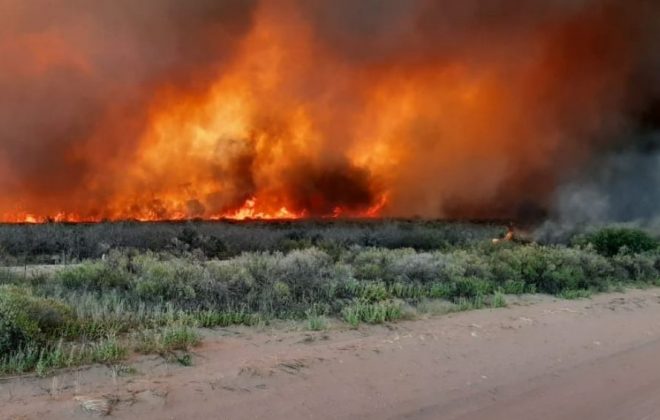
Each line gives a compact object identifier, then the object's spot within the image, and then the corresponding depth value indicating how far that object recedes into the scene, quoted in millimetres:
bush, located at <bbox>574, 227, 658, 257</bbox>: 25520
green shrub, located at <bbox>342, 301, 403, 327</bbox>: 11695
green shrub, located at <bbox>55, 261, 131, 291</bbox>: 13766
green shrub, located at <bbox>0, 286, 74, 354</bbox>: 8578
